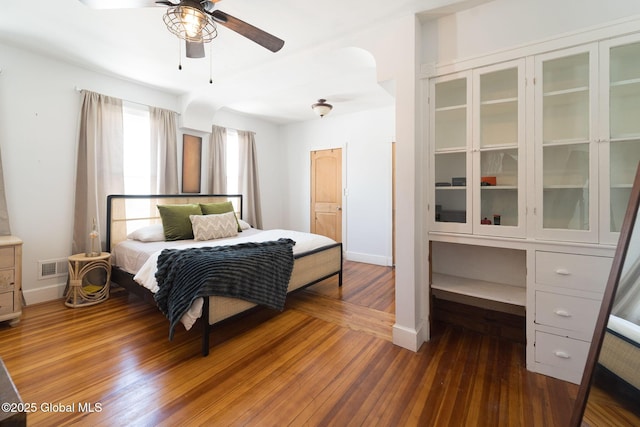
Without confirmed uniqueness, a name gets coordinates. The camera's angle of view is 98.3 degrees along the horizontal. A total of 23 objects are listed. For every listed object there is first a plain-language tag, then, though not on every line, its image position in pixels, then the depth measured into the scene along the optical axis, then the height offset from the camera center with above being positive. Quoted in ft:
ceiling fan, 5.59 +4.15
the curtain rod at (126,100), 10.38 +4.64
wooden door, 16.88 +1.13
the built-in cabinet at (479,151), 6.45 +1.48
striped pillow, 10.94 -0.65
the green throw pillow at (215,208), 12.62 +0.11
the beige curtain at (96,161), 10.42 +1.93
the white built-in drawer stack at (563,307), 5.54 -2.01
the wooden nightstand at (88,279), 9.43 -2.54
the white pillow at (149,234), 10.64 -0.93
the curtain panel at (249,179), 16.40 +1.89
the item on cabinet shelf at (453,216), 7.00 -0.13
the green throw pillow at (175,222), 10.89 -0.48
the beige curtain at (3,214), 8.78 -0.14
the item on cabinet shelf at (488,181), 6.79 +0.74
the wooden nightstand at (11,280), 7.75 -2.00
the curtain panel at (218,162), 14.80 +2.60
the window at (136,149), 11.79 +2.66
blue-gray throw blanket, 6.75 -1.73
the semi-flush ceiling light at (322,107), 13.32 +5.05
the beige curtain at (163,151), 12.46 +2.71
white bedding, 8.14 -1.32
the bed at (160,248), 7.50 -1.39
